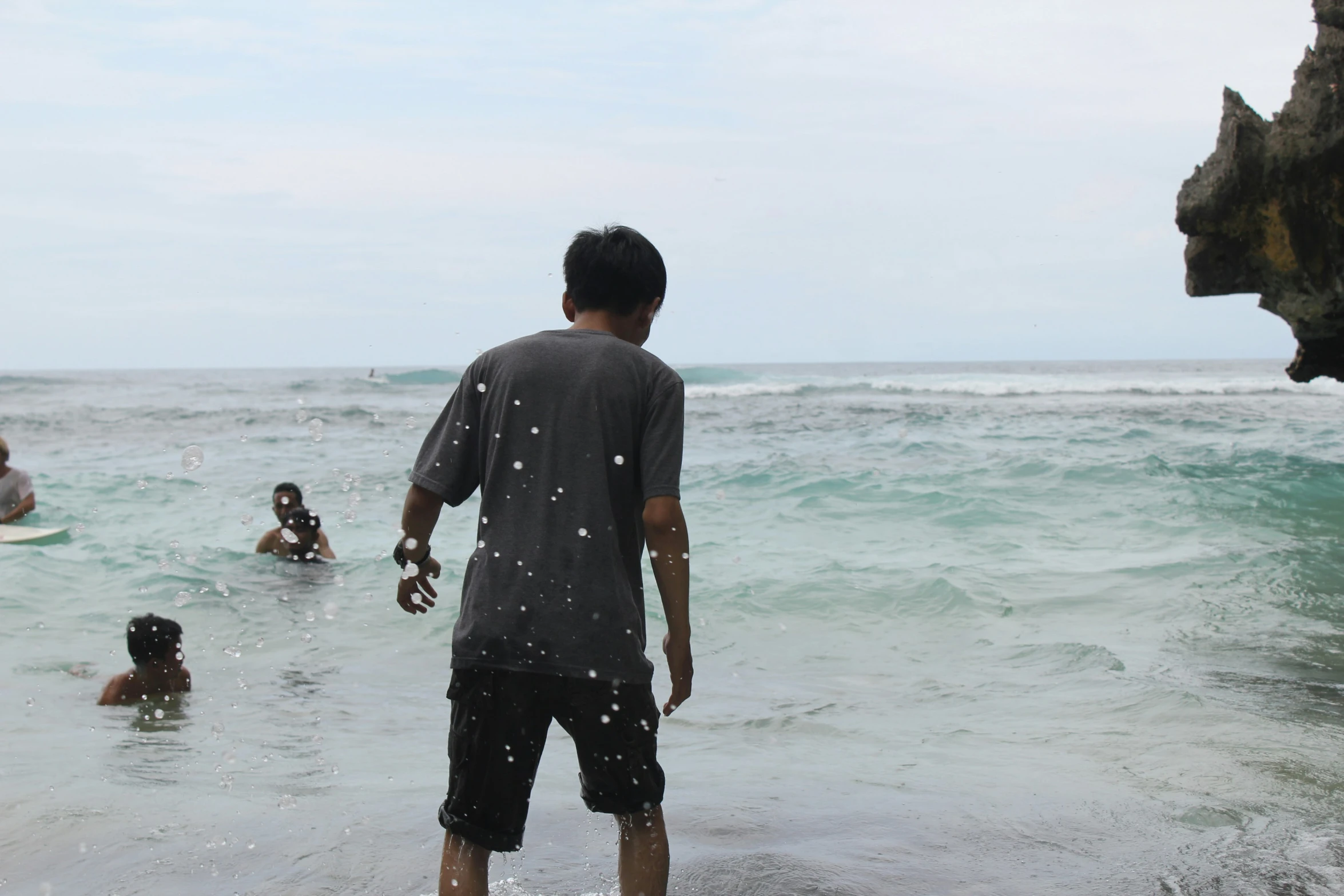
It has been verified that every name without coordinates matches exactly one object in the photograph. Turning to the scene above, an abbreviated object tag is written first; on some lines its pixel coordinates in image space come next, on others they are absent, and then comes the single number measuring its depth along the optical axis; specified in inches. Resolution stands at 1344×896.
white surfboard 408.5
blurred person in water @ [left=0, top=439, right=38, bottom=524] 450.9
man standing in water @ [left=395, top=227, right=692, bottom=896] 97.3
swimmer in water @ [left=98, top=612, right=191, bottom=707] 225.6
